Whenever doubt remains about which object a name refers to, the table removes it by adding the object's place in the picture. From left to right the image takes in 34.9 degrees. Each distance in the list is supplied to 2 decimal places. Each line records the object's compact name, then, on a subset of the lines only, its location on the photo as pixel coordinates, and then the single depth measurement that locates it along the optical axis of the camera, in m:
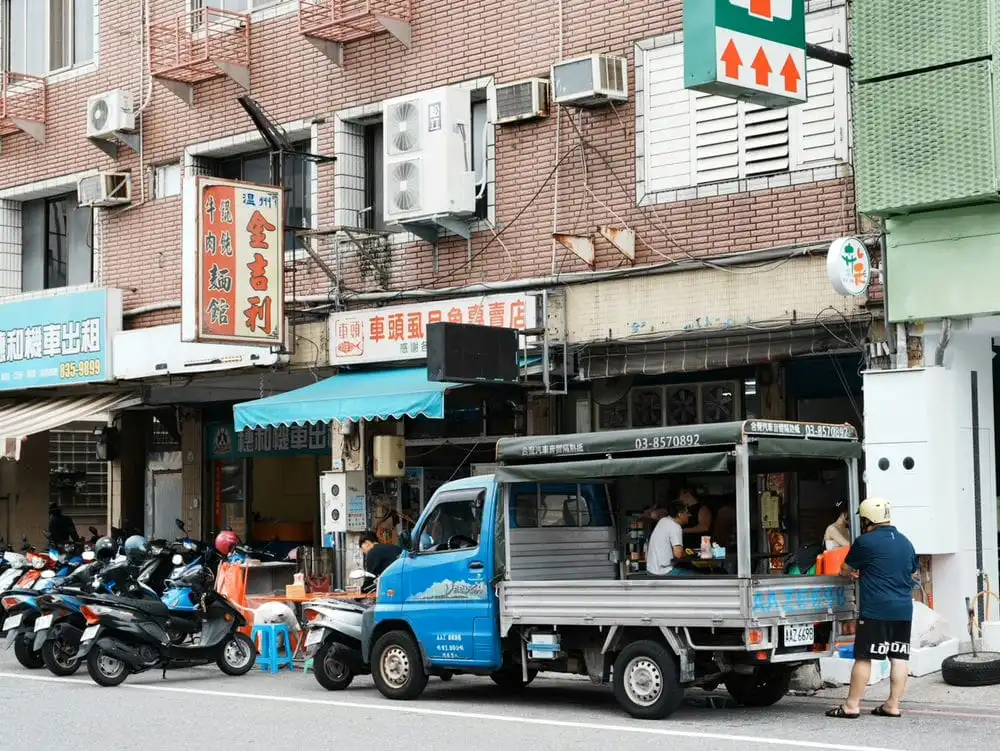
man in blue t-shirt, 12.24
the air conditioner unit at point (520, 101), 18.48
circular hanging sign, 14.78
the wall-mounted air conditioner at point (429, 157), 18.80
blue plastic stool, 16.95
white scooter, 14.84
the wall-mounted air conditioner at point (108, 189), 23.52
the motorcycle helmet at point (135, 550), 17.22
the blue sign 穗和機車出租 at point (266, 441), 23.11
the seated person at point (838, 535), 15.43
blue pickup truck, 12.17
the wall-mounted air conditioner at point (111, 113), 23.25
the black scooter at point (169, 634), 15.37
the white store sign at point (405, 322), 18.28
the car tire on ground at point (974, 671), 13.93
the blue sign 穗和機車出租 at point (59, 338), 23.05
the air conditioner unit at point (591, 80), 17.61
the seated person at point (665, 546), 15.72
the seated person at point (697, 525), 17.61
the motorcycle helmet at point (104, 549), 18.41
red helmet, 19.20
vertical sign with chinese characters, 18.78
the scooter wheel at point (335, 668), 14.94
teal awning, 17.77
